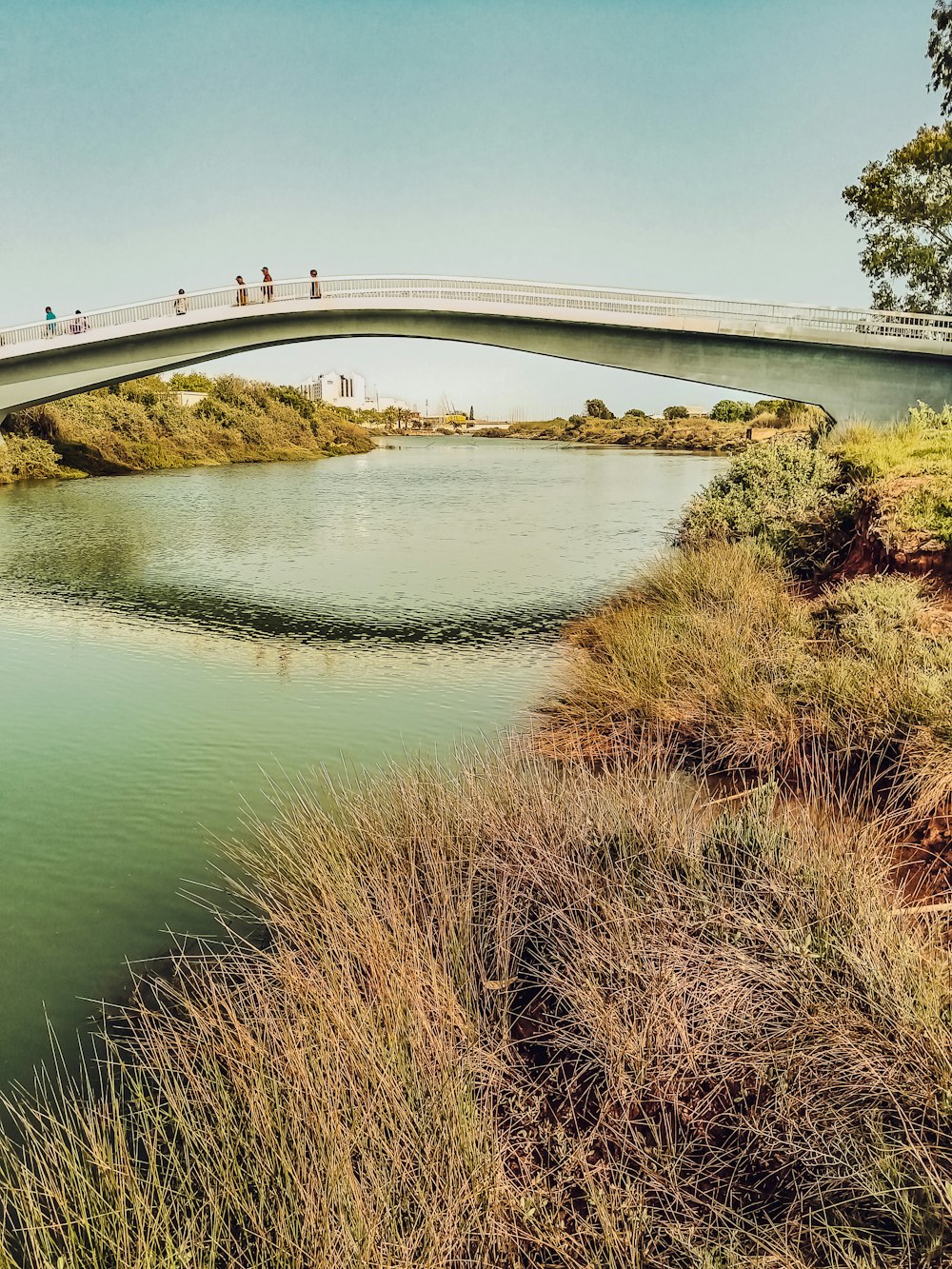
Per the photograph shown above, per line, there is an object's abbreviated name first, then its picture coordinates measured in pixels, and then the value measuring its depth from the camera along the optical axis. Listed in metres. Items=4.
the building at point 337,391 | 131.00
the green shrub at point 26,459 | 35.50
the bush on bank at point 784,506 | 12.61
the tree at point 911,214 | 31.39
